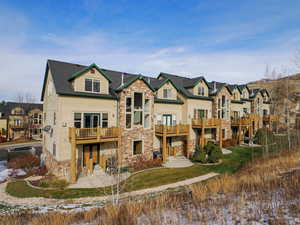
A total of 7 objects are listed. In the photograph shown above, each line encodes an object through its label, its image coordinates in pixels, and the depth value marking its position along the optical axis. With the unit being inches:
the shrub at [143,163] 623.5
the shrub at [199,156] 685.9
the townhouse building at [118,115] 532.4
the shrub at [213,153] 674.8
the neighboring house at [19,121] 1374.3
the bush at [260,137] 914.4
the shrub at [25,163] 662.3
